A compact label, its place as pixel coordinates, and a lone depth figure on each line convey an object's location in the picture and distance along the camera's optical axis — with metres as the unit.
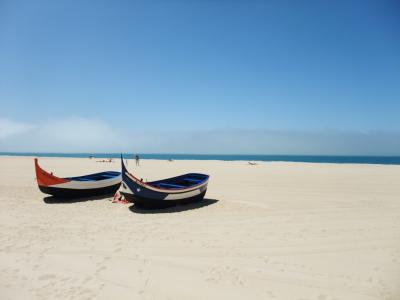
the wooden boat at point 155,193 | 11.28
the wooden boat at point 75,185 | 13.27
